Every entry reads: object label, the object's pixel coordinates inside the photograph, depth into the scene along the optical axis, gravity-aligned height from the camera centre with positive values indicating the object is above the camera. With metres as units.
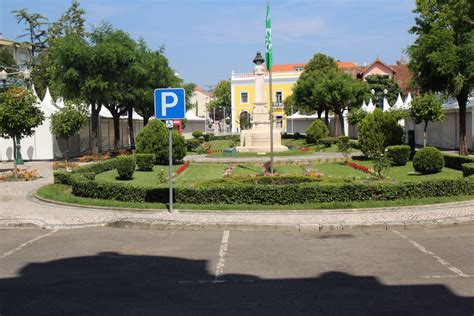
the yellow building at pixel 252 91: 86.81 +6.32
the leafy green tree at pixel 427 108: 29.48 +1.00
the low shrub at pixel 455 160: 21.07 -1.48
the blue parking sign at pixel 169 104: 12.52 +0.66
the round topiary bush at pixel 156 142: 27.14 -0.55
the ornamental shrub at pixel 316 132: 45.25 -0.32
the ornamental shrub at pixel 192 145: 42.38 -1.14
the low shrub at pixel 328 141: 41.09 -1.02
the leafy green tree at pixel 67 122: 28.86 +0.66
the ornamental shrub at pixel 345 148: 28.11 -1.08
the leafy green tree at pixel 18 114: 23.58 +0.94
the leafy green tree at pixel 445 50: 25.02 +3.67
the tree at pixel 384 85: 69.25 +5.51
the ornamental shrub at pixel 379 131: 26.42 -0.22
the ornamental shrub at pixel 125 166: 20.72 -1.33
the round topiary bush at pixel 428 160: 20.62 -1.34
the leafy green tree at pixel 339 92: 49.38 +3.43
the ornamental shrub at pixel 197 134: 61.18 -0.39
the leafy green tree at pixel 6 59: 66.88 +9.75
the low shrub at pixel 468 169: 17.33 -1.47
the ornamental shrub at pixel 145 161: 24.36 -1.36
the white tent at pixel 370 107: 47.56 +1.85
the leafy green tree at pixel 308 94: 55.31 +3.76
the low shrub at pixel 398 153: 24.44 -1.22
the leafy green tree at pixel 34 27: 63.16 +13.02
